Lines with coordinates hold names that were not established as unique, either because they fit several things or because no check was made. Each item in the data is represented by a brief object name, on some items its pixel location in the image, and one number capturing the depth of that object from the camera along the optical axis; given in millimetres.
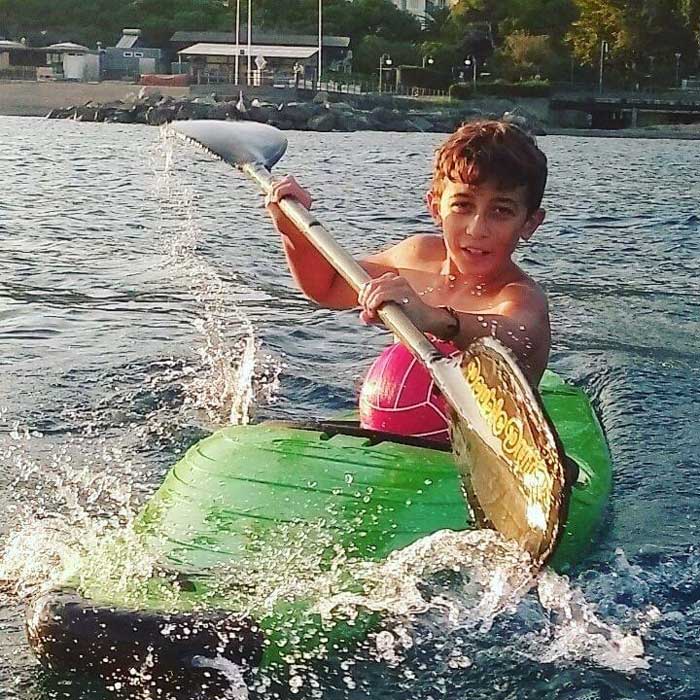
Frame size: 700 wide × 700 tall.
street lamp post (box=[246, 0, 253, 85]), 58406
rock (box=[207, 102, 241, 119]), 41625
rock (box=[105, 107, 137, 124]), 43188
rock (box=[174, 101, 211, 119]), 42062
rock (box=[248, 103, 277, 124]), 42044
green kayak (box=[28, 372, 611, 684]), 3055
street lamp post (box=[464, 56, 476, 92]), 58438
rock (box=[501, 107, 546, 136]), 43938
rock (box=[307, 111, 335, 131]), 40812
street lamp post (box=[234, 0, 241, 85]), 58122
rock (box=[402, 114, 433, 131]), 42531
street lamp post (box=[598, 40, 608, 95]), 55000
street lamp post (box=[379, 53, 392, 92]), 62294
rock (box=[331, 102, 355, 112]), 44444
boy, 3527
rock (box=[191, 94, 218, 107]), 44344
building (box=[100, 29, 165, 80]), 60875
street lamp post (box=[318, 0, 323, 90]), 58938
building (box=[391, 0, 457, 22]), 89875
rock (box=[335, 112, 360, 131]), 41406
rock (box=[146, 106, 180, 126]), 42312
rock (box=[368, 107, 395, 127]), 42656
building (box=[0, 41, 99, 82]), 57688
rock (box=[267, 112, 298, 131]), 41781
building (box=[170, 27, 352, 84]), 60209
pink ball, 3873
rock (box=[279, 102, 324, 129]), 42062
